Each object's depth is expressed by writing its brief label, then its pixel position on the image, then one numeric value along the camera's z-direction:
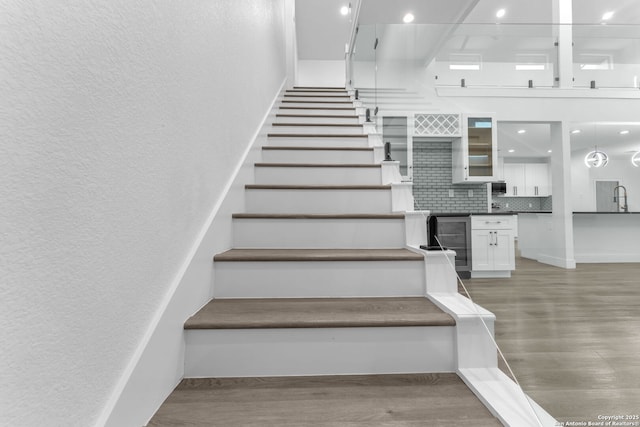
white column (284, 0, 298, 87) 5.02
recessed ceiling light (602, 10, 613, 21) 5.32
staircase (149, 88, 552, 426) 0.98
